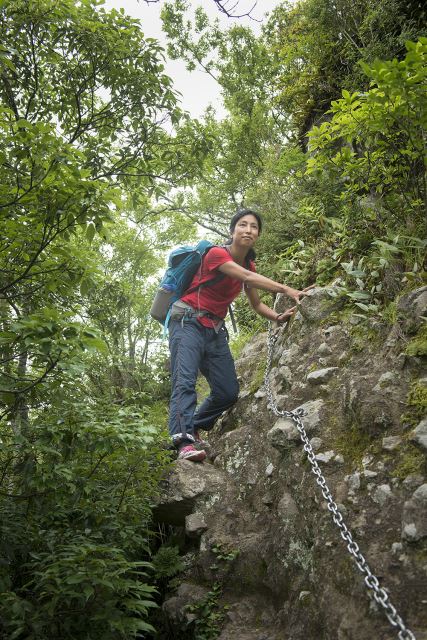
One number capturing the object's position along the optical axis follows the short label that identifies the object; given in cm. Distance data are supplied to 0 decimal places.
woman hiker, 479
